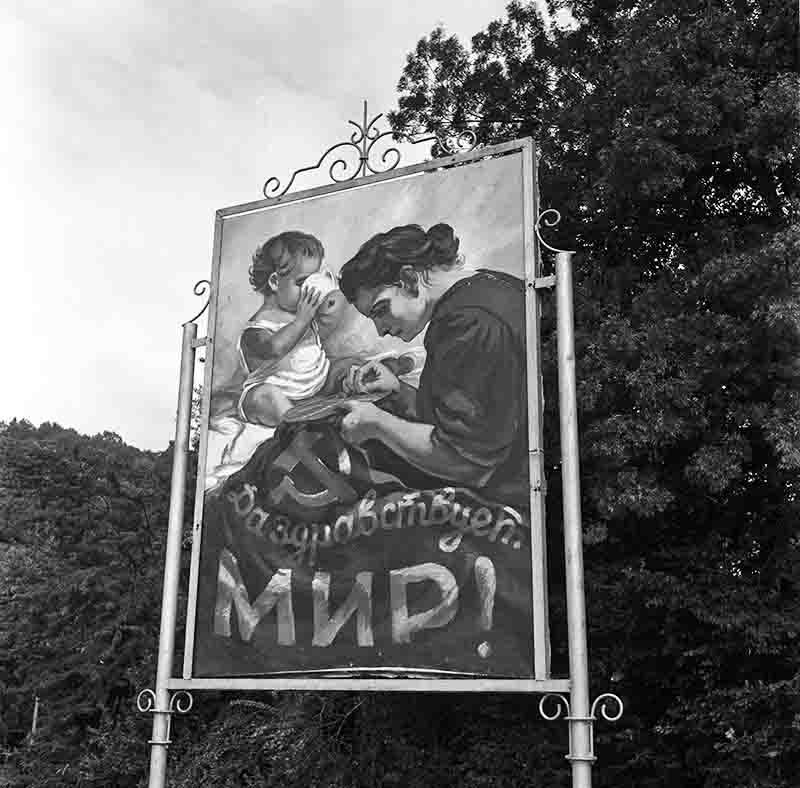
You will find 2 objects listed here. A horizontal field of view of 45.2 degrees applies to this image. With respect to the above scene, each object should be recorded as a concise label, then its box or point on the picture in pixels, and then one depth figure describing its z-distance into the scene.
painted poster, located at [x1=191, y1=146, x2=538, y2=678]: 5.30
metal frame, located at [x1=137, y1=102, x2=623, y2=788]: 4.80
